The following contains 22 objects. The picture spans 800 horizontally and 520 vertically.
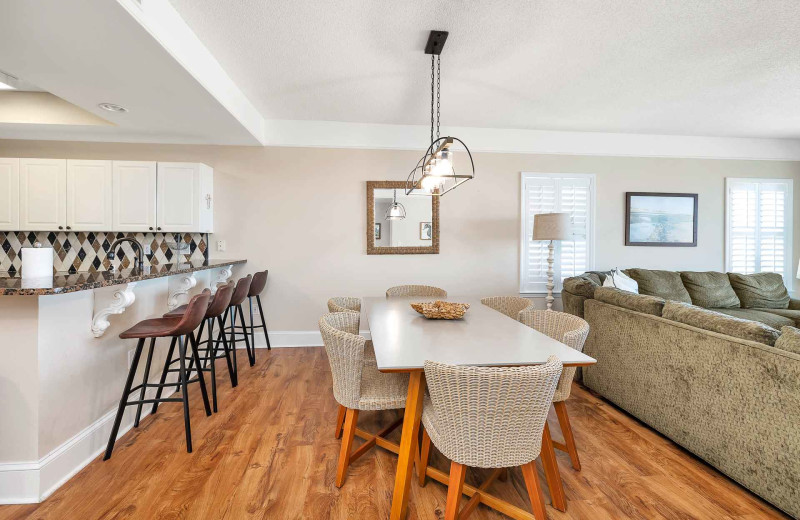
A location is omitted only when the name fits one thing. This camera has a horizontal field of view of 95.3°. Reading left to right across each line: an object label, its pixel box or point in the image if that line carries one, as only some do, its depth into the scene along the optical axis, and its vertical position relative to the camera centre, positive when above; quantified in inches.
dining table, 58.5 -16.8
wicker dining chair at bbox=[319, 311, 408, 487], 67.4 -25.6
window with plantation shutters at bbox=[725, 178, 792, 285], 182.9 +14.9
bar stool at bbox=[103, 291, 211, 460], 80.1 -17.9
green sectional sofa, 63.9 -27.3
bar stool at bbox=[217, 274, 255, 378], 122.3 -15.1
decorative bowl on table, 88.6 -14.0
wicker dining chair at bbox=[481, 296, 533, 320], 115.0 -16.0
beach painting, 180.1 +17.8
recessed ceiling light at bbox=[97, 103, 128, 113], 118.1 +47.6
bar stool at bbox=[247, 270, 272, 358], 143.2 -13.2
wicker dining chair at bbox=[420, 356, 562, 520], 48.4 -22.2
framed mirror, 166.7 +15.0
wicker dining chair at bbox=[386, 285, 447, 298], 137.7 -13.9
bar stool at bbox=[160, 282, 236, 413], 100.6 -16.7
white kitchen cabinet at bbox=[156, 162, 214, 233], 147.3 +22.5
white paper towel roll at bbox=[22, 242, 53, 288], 67.7 -2.6
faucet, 96.5 +0.5
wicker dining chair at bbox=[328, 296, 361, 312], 108.6 -15.0
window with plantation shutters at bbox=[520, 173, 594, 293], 175.5 +15.9
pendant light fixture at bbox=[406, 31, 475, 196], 87.4 +23.5
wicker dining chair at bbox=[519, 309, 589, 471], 70.7 -17.1
